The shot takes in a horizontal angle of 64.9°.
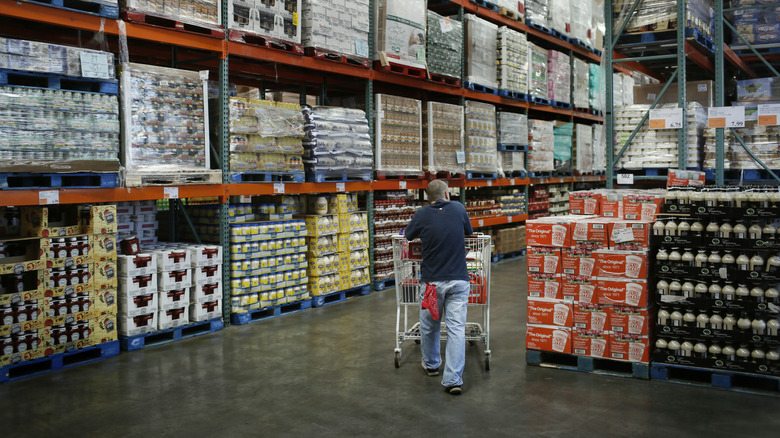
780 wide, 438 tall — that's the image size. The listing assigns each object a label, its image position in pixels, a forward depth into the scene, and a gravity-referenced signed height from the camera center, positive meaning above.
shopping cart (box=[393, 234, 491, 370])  5.87 -0.77
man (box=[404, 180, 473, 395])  5.15 -0.60
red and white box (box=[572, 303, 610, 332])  5.58 -1.12
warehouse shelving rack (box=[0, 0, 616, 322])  5.83 +1.81
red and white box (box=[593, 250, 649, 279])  5.45 -0.62
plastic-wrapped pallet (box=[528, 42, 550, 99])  13.39 +2.76
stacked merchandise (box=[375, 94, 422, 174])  9.68 +1.01
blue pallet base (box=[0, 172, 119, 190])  5.57 +0.20
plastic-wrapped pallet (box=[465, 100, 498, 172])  11.80 +1.15
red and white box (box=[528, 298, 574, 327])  5.74 -1.11
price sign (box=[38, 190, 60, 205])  5.59 +0.03
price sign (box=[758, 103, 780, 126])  8.36 +1.07
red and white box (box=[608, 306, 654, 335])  5.43 -1.12
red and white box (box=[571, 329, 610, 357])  5.59 -1.36
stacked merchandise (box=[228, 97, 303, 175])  7.55 +0.80
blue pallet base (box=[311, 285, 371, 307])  8.78 -1.49
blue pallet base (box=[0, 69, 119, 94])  5.75 +1.17
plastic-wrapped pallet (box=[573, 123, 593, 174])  15.56 +1.19
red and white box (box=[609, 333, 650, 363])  5.44 -1.37
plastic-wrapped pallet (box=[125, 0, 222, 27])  6.42 +2.09
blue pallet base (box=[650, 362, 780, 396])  5.14 -1.61
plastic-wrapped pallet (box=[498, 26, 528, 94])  12.39 +2.83
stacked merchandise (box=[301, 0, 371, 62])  8.47 +2.42
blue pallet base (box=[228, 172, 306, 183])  7.60 +0.28
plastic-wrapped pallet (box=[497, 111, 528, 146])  12.84 +1.42
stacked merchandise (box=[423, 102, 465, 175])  10.71 +1.04
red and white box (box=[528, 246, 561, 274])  5.80 -0.62
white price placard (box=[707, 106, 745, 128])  7.99 +1.01
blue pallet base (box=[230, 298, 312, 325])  7.65 -1.51
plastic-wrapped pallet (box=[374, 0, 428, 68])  9.63 +2.67
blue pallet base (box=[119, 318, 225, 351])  6.44 -1.53
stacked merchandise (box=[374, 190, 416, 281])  10.07 -0.46
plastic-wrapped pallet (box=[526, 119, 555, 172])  13.88 +1.13
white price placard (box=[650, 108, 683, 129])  8.20 +1.02
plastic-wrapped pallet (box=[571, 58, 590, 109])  15.30 +2.82
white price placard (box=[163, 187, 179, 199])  6.67 +0.07
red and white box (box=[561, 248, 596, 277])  5.64 -0.62
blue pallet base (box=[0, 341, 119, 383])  5.52 -1.54
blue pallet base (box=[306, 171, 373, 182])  8.74 +0.31
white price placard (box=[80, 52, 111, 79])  5.85 +1.30
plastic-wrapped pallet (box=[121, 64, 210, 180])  6.34 +0.86
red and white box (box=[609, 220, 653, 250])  5.47 -0.36
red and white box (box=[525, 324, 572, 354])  5.75 -1.36
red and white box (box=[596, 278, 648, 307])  5.43 -0.87
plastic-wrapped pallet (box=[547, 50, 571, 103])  14.16 +2.80
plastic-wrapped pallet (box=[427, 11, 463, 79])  10.70 +2.70
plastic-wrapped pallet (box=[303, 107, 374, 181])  8.63 +0.79
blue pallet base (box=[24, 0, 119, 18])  5.95 +1.89
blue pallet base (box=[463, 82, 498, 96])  11.74 +2.13
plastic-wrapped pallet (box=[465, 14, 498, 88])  11.59 +2.80
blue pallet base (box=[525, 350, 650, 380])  5.47 -1.59
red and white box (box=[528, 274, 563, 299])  5.80 -0.86
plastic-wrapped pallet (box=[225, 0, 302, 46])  7.50 +2.27
